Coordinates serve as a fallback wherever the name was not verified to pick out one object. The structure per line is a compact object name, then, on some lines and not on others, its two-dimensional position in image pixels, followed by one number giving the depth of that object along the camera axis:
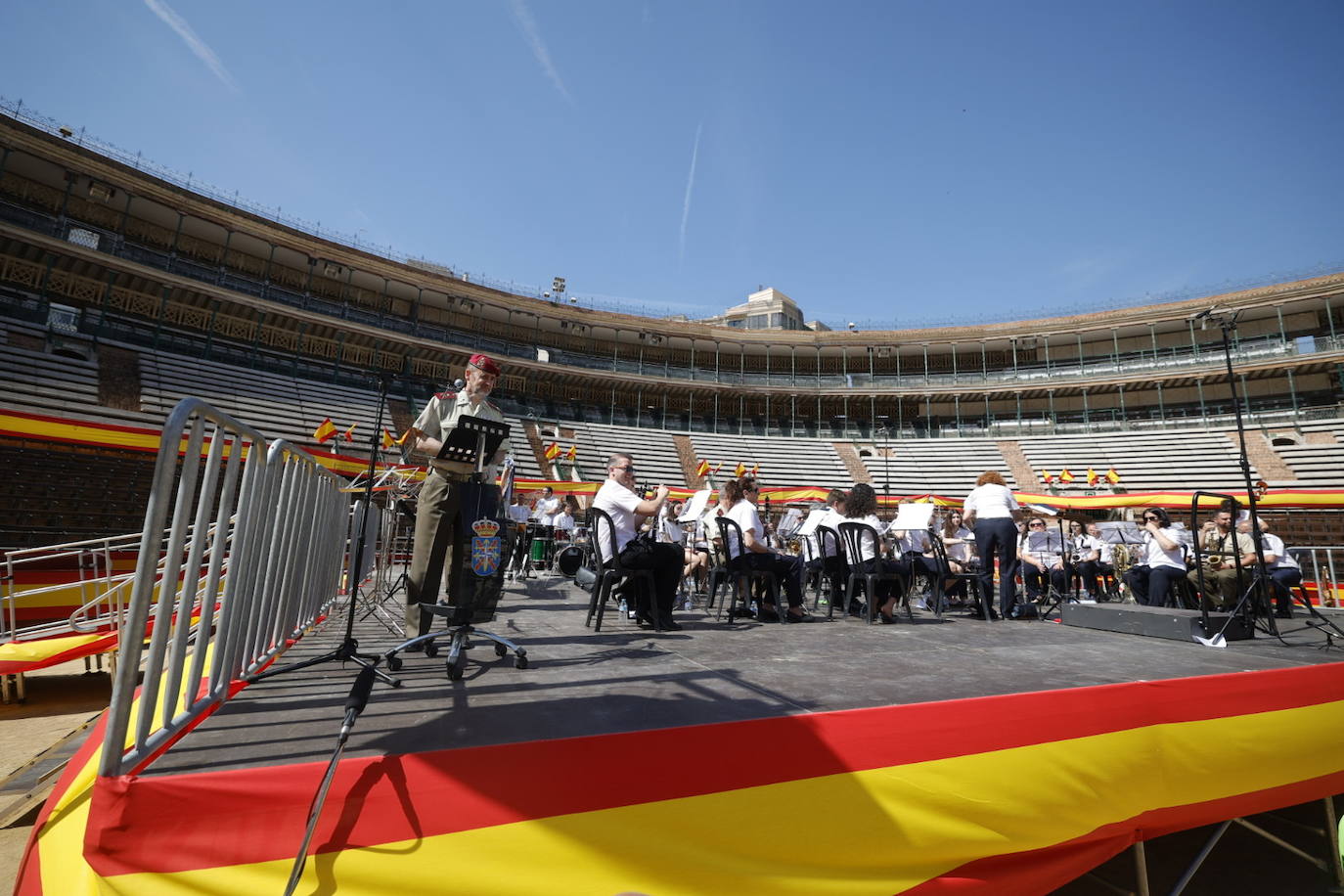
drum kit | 9.87
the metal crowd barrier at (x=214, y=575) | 1.45
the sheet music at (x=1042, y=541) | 9.68
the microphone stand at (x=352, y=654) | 2.44
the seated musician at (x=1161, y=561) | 6.29
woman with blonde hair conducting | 5.89
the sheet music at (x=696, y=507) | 5.87
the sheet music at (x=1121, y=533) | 9.36
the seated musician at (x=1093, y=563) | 9.76
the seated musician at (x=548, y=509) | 12.95
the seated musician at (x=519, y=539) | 9.94
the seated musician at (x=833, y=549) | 5.94
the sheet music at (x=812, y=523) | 6.38
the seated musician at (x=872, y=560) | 5.40
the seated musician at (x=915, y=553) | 6.23
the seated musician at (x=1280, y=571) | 5.96
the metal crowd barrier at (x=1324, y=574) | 9.33
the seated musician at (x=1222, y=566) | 5.82
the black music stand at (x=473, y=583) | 2.94
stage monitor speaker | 4.48
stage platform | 1.40
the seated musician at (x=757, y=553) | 5.16
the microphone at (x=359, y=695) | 1.65
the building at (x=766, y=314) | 50.34
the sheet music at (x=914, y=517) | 5.69
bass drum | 9.80
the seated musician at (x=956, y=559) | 7.56
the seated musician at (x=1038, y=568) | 9.45
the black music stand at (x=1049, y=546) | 9.55
